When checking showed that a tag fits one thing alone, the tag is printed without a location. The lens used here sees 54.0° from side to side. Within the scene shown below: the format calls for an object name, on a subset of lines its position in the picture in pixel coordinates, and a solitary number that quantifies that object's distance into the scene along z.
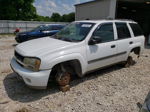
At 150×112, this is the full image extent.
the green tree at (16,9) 27.19
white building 12.95
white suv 3.12
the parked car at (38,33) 9.68
